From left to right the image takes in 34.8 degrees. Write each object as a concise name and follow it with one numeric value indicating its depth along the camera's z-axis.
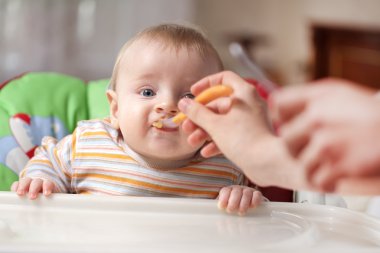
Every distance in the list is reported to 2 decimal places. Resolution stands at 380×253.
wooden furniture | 2.93
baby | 0.77
